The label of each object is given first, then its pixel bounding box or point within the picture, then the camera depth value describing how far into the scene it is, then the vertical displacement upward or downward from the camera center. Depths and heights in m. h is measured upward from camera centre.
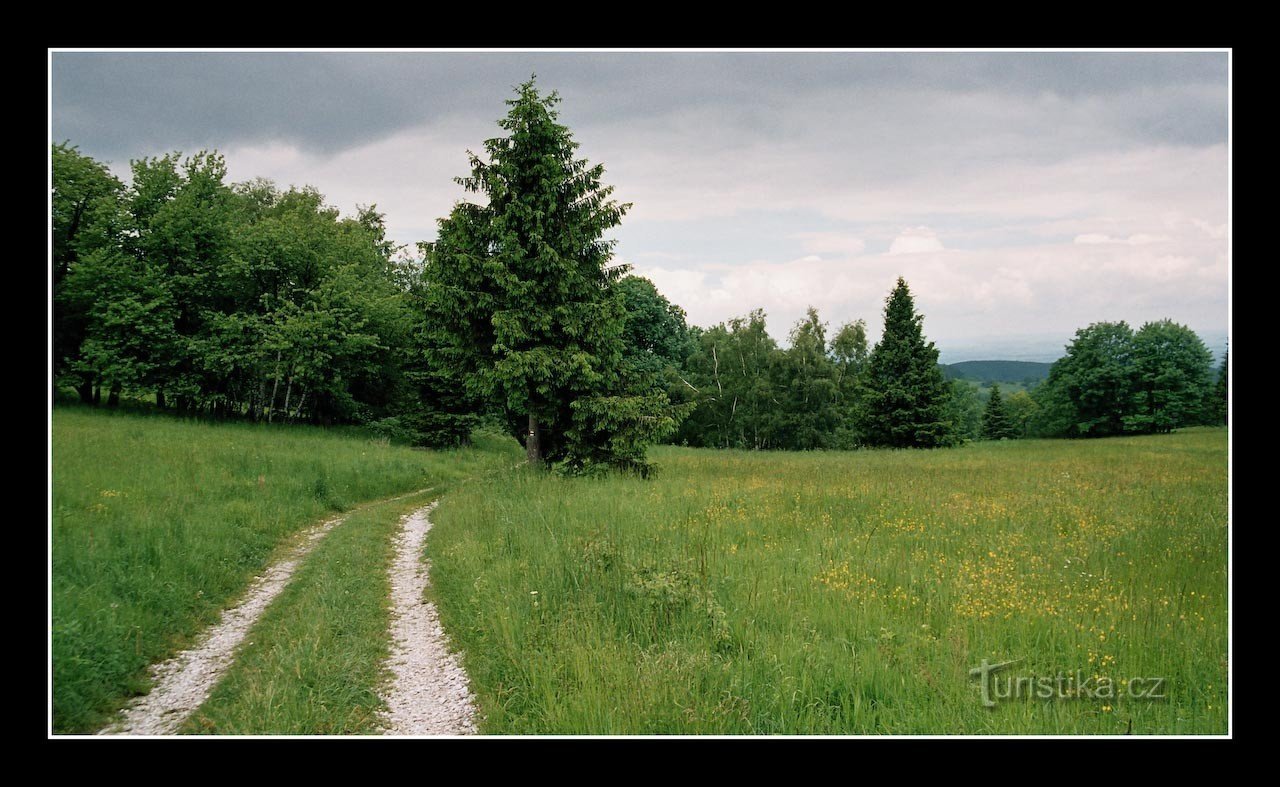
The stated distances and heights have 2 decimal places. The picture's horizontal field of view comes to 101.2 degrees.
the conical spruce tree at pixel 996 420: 74.75 -3.59
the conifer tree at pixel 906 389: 37.44 +0.45
